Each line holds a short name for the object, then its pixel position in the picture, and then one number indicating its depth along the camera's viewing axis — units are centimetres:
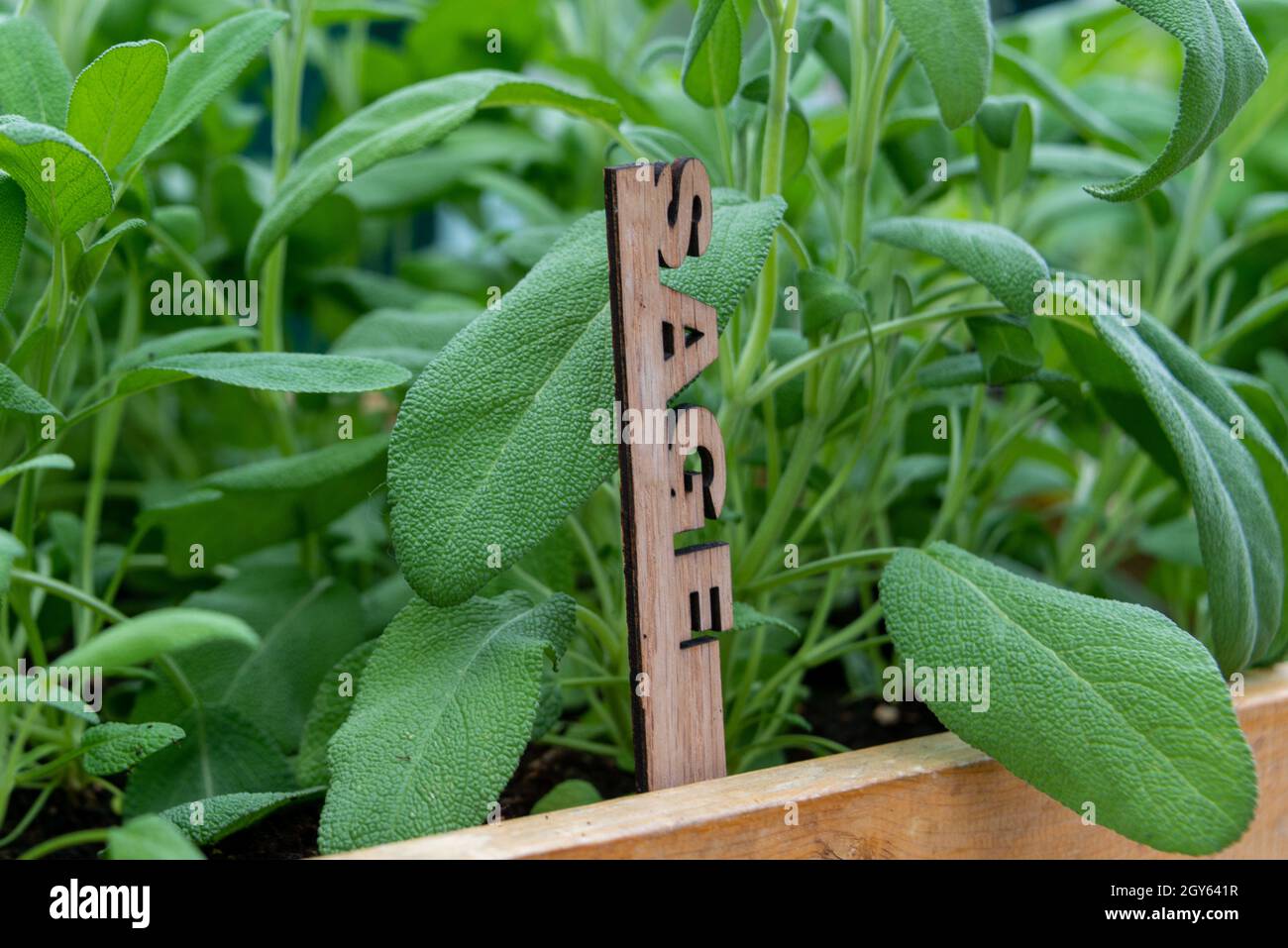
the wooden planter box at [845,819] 38
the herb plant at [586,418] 40
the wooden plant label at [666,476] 39
